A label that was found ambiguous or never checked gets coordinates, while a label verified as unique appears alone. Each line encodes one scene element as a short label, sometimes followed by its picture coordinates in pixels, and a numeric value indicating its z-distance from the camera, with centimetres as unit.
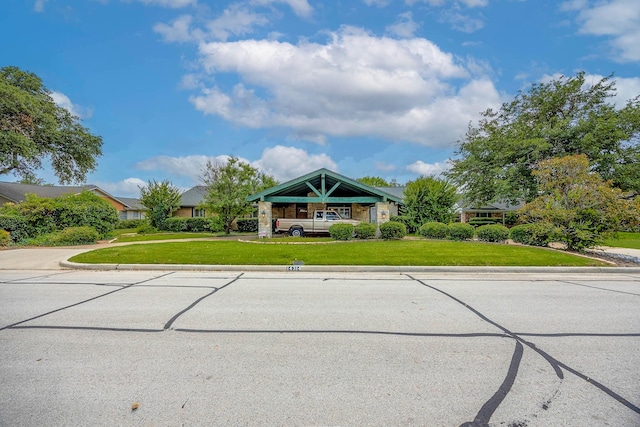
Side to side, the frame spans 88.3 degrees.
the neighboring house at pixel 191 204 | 3531
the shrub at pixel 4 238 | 1528
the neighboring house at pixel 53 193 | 3437
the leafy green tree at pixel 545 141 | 2284
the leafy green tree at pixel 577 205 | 1198
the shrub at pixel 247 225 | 2955
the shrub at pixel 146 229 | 2689
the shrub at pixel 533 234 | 1314
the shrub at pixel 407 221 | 2244
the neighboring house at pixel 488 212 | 3693
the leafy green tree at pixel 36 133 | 2316
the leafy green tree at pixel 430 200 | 2159
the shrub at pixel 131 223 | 3796
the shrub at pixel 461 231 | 1656
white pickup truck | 2050
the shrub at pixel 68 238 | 1611
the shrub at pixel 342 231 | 1697
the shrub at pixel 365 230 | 1741
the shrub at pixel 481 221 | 3450
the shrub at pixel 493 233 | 1591
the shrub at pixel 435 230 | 1728
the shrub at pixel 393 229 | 1683
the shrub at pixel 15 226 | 1612
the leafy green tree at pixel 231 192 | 2427
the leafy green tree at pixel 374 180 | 6303
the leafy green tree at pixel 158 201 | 2853
